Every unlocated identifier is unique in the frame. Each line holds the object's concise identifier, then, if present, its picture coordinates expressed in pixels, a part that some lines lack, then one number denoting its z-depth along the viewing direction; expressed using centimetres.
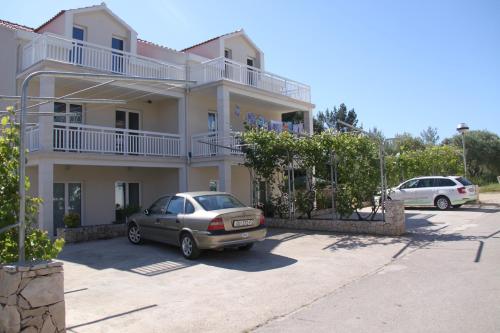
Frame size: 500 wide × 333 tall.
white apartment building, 1395
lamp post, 2211
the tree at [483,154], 4344
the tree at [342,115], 4678
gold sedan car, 940
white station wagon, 1952
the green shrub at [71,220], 1333
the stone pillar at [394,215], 1243
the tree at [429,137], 4972
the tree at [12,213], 536
